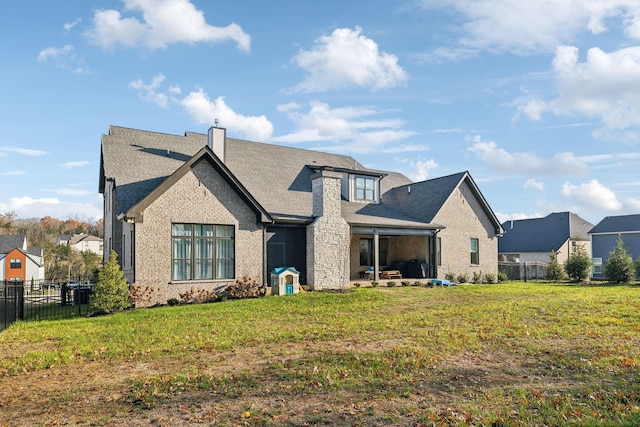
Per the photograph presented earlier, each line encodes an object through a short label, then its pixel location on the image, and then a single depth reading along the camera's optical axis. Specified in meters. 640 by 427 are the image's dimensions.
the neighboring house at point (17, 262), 59.66
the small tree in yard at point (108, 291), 16.09
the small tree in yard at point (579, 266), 30.48
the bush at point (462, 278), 27.77
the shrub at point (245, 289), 19.52
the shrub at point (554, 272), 31.73
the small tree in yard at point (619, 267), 27.92
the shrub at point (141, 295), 17.34
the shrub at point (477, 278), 28.39
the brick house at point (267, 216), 18.69
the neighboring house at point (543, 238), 48.41
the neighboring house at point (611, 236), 42.03
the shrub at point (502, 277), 31.06
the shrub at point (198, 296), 18.59
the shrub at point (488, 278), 29.06
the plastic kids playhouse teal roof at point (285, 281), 20.23
